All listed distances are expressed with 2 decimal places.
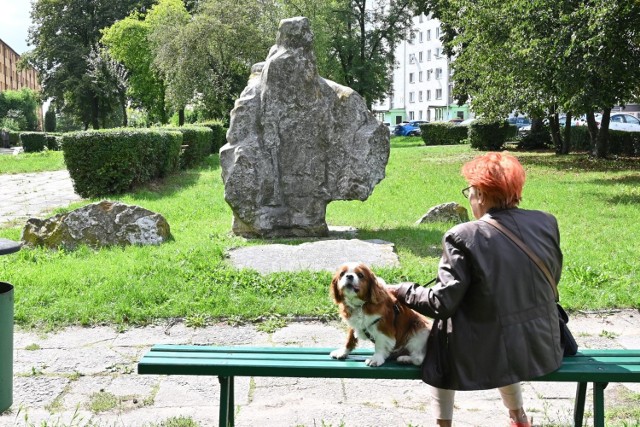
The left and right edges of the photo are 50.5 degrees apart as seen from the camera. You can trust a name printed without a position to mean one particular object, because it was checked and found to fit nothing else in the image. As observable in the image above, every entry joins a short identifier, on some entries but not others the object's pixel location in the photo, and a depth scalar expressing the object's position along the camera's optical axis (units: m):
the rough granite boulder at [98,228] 9.25
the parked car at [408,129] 54.97
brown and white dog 3.30
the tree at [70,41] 51.97
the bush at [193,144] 21.30
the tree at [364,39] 44.41
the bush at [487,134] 29.22
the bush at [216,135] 28.03
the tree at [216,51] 33.34
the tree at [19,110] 66.28
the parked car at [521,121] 46.03
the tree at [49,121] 72.06
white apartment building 84.44
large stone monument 9.88
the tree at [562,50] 13.95
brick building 89.56
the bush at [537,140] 30.11
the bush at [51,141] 38.74
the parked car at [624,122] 31.48
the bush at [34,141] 38.56
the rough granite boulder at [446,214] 11.11
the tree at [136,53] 44.97
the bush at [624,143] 24.81
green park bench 3.44
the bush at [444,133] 34.88
